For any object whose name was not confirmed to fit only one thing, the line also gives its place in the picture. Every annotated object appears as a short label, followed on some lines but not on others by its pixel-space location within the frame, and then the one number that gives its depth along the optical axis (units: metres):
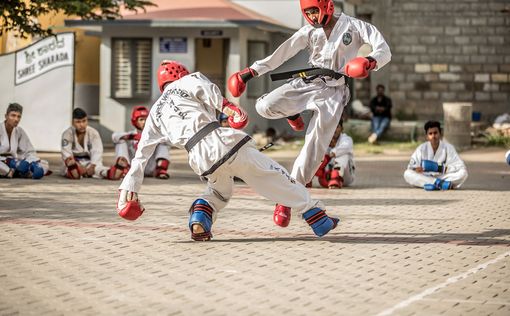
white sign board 20.28
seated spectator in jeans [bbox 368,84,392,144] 26.17
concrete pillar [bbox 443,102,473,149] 24.23
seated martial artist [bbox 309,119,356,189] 15.35
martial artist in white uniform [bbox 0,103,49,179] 15.65
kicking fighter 10.28
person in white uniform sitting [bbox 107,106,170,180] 16.36
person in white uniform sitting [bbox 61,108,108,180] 15.92
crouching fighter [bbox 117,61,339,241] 9.16
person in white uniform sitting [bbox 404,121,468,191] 15.19
